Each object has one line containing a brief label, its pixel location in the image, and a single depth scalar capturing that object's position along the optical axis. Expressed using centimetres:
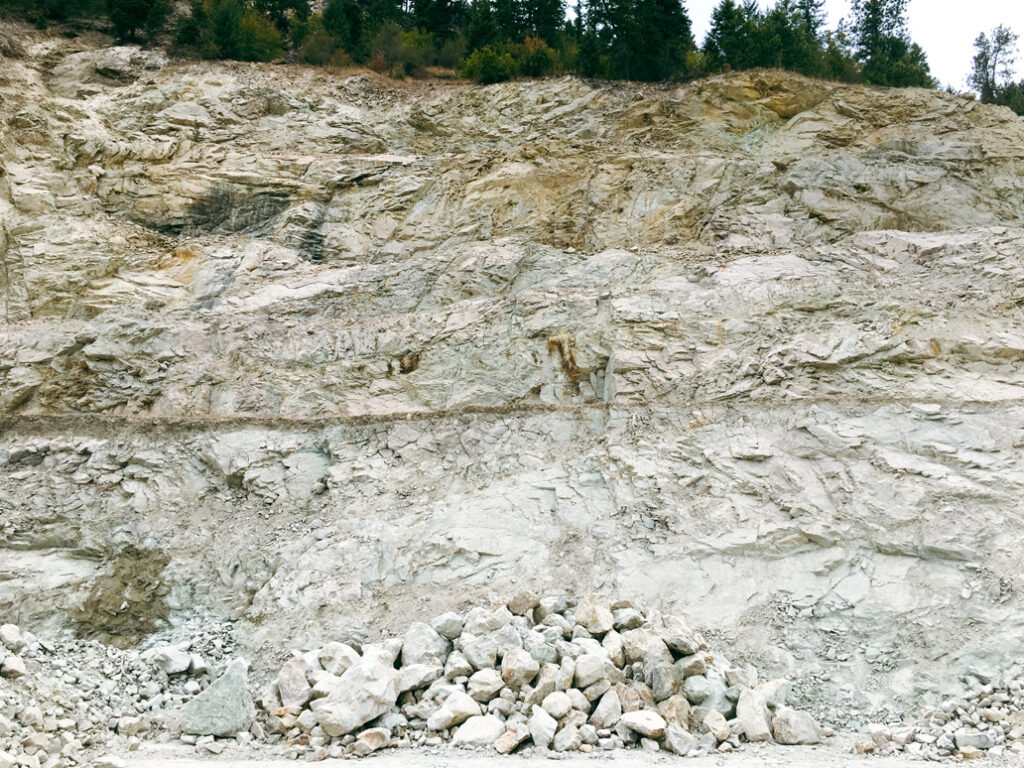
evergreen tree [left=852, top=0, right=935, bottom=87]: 2764
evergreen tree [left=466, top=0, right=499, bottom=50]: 2553
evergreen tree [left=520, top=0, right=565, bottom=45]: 2872
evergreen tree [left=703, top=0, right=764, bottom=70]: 2372
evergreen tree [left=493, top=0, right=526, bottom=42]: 2789
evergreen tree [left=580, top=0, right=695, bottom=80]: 2466
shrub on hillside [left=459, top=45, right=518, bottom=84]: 2267
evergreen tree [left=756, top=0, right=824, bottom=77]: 2373
